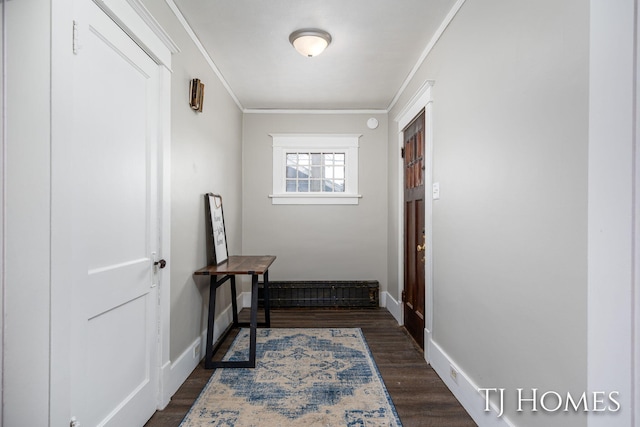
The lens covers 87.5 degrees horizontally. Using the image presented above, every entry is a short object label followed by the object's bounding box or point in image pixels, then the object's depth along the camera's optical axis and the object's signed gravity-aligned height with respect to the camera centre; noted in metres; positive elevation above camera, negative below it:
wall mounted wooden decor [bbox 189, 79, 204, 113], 2.56 +0.93
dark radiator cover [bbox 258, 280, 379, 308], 4.38 -1.05
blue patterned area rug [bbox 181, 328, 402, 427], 1.99 -1.21
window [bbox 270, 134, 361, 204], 4.55 +0.63
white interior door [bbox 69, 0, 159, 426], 1.42 -0.06
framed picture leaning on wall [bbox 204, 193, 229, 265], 2.98 -0.17
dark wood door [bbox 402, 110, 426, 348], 3.08 -0.14
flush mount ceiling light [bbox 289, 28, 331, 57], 2.55 +1.35
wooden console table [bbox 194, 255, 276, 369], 2.64 -0.69
